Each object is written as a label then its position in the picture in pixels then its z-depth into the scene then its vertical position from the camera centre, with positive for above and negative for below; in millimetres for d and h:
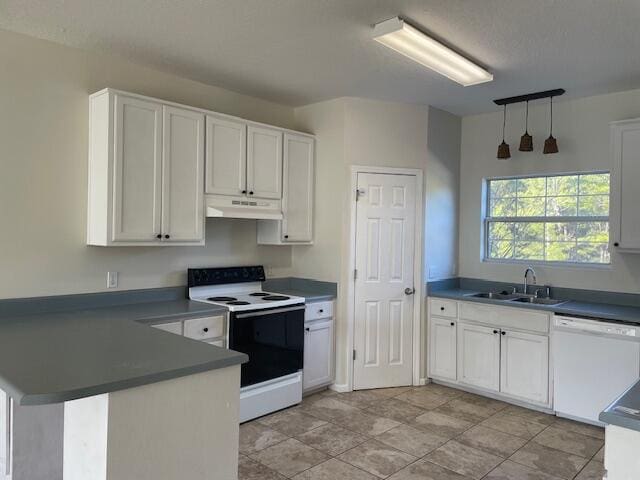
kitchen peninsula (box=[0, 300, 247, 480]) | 1551 -583
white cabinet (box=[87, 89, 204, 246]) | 3082 +435
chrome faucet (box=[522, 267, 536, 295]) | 4418 -301
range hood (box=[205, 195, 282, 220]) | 3564 +241
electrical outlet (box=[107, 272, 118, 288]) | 3369 -296
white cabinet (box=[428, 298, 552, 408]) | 3840 -907
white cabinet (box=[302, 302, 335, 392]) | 4051 -919
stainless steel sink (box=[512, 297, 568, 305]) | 4152 -501
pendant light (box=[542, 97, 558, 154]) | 4078 +816
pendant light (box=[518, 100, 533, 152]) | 4176 +849
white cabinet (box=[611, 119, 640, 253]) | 3580 +463
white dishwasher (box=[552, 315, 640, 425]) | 3361 -858
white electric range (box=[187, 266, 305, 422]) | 3488 -714
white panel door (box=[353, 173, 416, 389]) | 4305 -359
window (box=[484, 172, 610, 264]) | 4207 +221
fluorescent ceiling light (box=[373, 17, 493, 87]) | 2678 +1156
